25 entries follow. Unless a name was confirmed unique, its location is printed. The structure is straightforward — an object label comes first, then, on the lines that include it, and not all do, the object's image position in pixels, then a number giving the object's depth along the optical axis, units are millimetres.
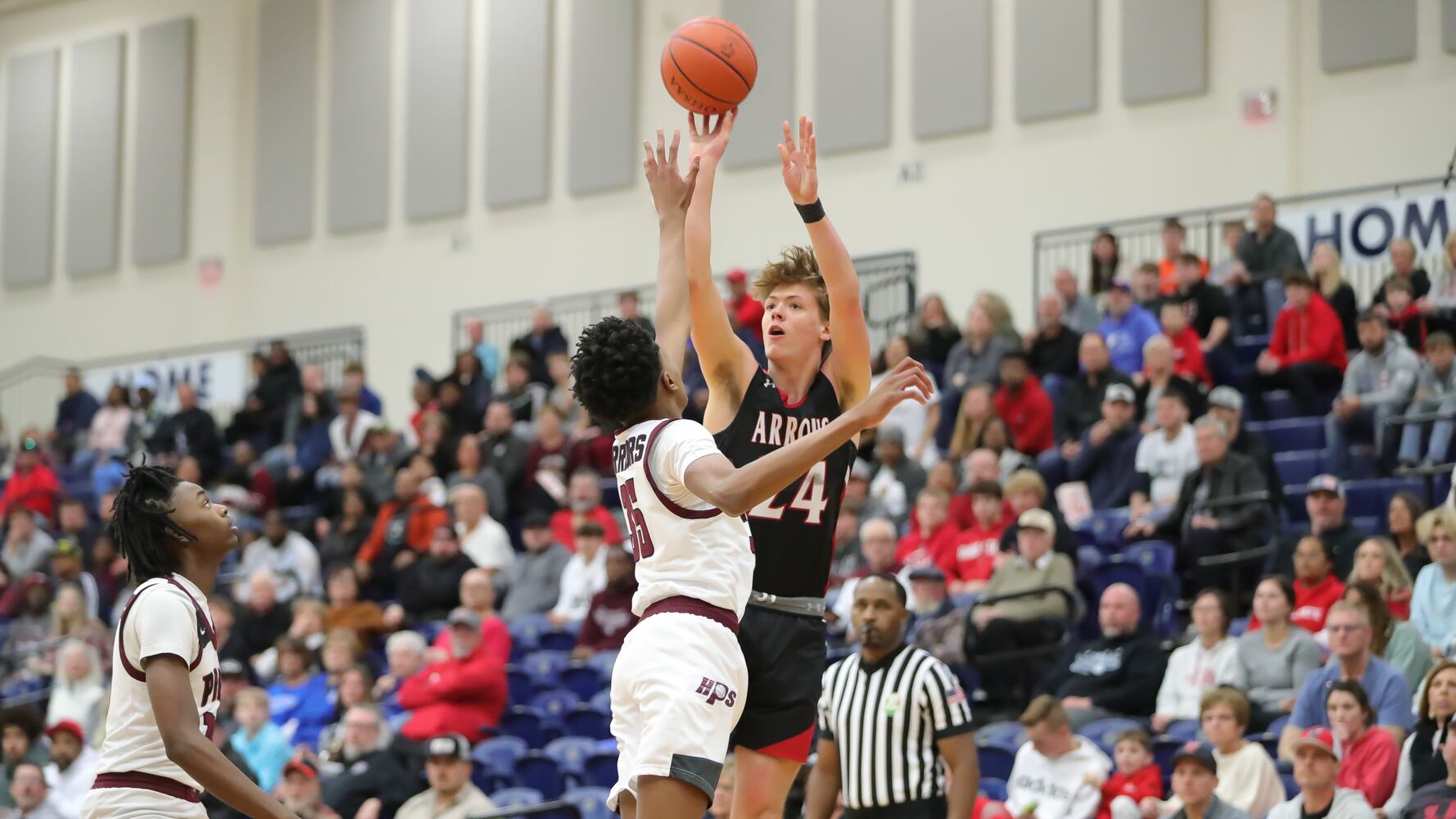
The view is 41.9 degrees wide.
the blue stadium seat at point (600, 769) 11383
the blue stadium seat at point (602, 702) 12258
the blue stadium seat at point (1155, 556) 12297
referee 7629
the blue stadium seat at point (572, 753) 11609
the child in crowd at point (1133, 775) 9406
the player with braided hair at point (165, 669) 5062
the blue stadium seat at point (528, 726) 12672
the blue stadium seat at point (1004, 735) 10297
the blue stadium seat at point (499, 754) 11977
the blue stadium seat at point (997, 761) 10219
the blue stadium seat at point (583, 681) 13000
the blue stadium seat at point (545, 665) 13391
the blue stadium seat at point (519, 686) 13367
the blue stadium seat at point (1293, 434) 14250
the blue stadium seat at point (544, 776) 11688
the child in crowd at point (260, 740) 12500
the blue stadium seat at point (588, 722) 12211
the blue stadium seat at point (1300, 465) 13930
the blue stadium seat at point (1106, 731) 10148
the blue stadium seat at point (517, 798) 11094
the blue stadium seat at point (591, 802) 10602
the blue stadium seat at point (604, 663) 12844
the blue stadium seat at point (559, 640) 14141
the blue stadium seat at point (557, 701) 12984
